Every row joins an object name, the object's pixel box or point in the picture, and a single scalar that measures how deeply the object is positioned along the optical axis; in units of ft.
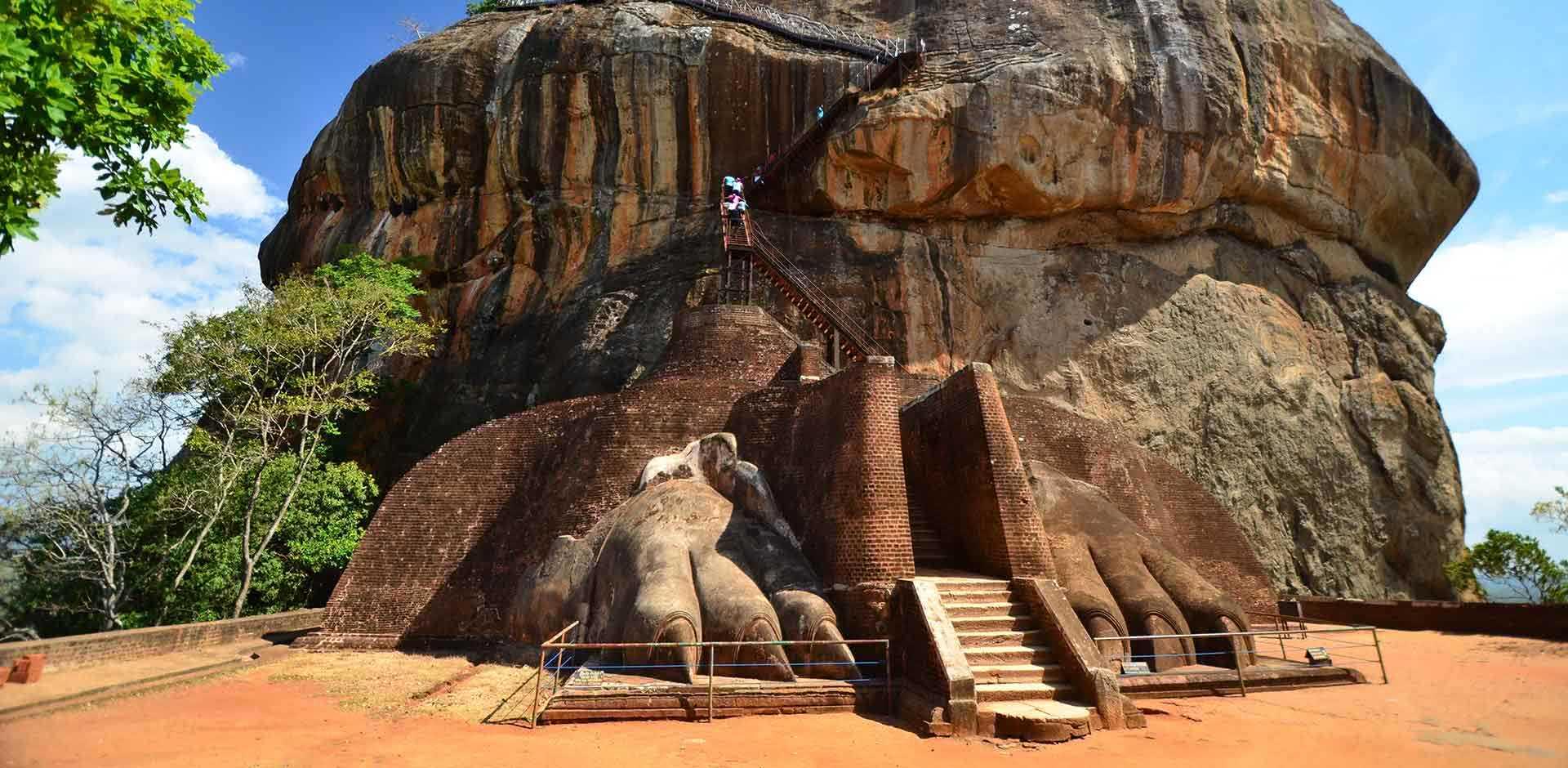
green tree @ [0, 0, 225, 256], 16.37
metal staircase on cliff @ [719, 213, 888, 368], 62.44
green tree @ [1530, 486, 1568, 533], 61.26
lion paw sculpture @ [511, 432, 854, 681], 27.20
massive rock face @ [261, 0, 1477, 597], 77.56
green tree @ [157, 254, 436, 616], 52.54
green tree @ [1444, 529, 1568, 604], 60.18
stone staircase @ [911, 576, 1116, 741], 22.85
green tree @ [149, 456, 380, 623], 50.14
